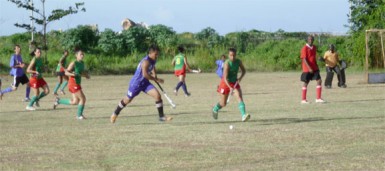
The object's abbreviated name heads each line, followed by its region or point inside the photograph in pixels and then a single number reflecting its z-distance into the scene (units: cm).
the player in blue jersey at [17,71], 2616
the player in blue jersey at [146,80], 1742
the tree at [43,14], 5934
